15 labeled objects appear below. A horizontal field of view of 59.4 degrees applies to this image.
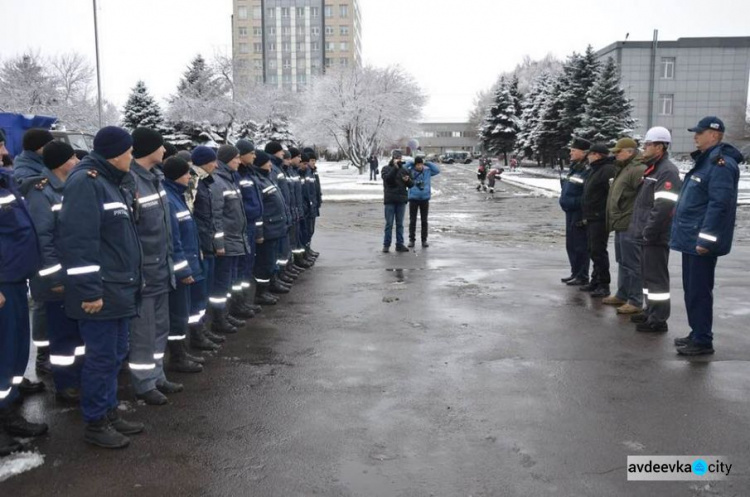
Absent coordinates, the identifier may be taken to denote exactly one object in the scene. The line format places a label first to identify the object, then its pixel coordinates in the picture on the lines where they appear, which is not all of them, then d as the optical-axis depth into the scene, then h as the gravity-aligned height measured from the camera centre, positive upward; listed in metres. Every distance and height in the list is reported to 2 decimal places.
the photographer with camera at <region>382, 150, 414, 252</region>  12.43 -0.61
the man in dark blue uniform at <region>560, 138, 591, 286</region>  9.15 -0.69
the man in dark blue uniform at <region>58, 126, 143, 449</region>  4.20 -0.70
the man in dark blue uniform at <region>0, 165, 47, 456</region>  4.16 -0.85
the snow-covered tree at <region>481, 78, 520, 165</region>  69.75 +4.19
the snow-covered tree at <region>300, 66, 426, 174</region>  54.16 +4.56
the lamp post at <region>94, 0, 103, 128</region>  30.11 +5.07
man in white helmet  7.02 -0.64
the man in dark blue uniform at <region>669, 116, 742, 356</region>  5.87 -0.53
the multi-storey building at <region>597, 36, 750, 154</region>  67.94 +8.44
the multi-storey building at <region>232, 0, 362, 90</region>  141.62 +27.28
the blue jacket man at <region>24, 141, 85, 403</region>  4.89 -0.88
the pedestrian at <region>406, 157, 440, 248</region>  12.93 -0.43
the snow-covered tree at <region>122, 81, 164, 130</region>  57.16 +4.51
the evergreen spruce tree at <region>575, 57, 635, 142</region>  44.22 +3.50
